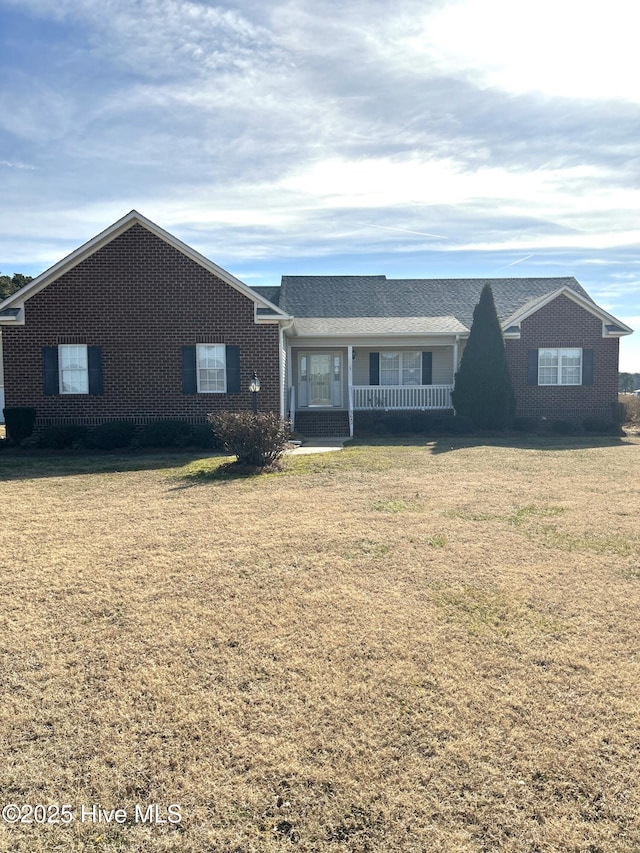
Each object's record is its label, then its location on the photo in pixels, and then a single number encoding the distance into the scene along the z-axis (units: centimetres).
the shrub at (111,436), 1480
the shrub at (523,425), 1859
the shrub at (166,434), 1484
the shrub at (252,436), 1147
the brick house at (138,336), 1556
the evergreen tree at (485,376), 1823
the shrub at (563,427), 1867
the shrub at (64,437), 1483
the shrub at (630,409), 1998
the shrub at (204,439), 1469
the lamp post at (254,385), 1445
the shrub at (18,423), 1512
